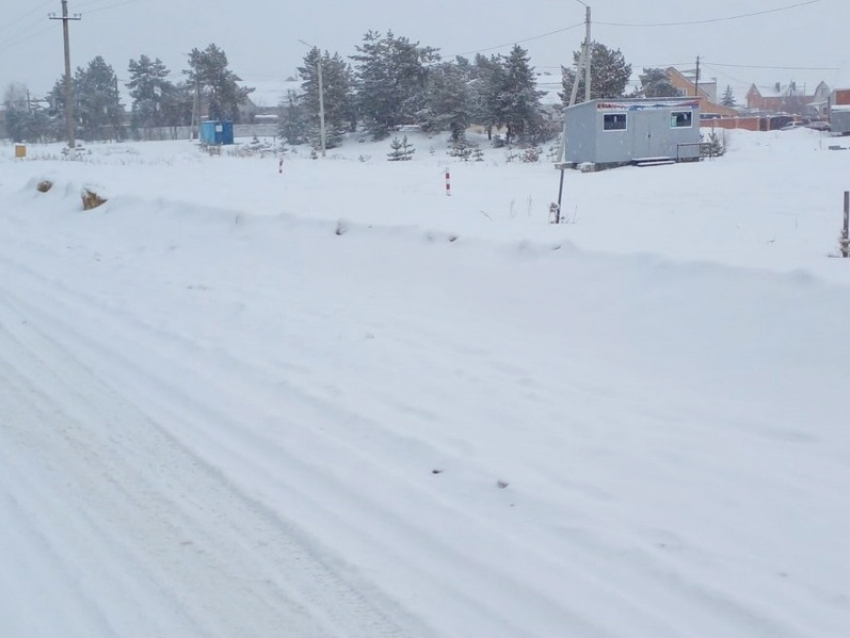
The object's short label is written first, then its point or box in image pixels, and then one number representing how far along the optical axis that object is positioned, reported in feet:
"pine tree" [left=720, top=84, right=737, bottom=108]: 459.32
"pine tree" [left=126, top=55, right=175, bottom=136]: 301.22
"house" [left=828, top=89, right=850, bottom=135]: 216.13
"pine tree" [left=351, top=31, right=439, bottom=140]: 236.43
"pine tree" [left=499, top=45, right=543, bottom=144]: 202.90
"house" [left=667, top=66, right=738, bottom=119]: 313.73
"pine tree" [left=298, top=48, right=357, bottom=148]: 234.99
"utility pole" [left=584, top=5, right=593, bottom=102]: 141.38
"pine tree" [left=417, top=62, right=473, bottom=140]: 213.87
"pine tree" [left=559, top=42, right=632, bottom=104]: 193.57
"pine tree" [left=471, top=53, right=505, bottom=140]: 203.41
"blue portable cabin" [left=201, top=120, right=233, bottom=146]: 218.79
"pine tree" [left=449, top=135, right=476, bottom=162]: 186.84
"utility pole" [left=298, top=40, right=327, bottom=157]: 188.44
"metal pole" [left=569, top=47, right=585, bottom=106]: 147.23
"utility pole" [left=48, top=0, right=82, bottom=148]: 160.97
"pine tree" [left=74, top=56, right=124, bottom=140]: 294.46
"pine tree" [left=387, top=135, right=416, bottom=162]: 188.85
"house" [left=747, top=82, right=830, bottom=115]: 444.55
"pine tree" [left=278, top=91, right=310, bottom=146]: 249.55
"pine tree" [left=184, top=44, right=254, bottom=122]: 267.80
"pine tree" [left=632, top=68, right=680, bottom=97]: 244.63
